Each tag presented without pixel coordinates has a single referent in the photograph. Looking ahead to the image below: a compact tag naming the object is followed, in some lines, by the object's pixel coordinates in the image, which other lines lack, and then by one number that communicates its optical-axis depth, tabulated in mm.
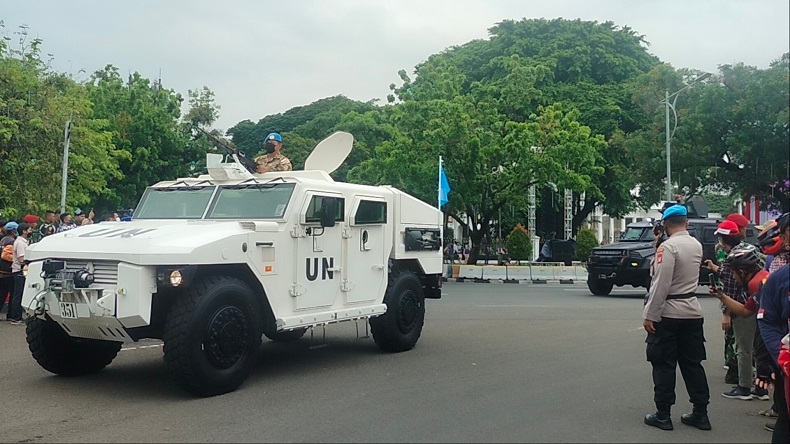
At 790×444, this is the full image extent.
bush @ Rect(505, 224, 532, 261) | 27656
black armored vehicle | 19062
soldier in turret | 10500
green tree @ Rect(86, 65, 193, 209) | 31500
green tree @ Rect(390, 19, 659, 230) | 32844
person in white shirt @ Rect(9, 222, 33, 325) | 12891
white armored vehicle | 7070
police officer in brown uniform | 6246
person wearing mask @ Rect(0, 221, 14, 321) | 12977
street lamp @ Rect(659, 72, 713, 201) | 25938
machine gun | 9570
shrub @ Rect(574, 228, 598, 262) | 29469
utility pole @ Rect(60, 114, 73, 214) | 22548
